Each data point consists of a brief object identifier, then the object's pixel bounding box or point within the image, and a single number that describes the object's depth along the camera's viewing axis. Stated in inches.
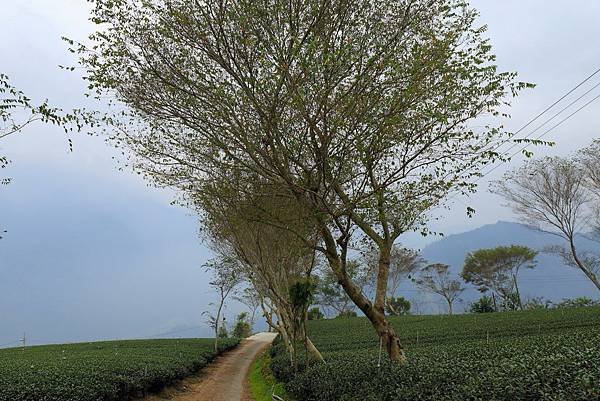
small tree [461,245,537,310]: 2094.0
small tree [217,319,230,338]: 2074.2
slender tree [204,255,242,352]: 1263.5
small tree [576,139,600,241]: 956.0
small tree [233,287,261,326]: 1603.1
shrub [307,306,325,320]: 2370.8
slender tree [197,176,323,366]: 390.6
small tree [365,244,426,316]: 1964.8
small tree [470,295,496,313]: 2049.7
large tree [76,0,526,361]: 282.0
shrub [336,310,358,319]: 2505.5
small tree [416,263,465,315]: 2369.6
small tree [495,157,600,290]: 1053.7
